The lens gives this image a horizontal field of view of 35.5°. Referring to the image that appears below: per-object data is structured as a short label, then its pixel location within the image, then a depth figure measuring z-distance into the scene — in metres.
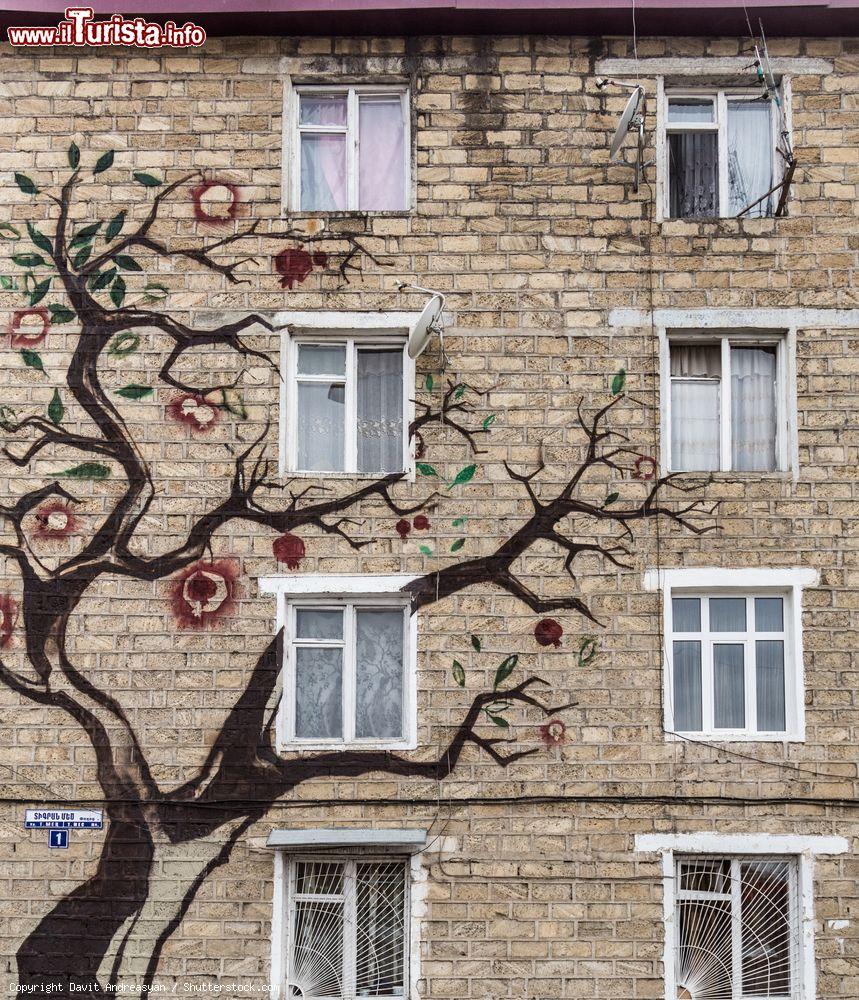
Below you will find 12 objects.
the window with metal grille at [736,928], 10.93
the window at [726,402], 11.73
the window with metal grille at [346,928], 11.02
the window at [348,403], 11.72
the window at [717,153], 12.09
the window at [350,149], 12.09
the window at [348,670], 11.34
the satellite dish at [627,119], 11.09
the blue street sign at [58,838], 11.02
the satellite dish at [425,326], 11.05
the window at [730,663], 11.30
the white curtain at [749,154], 12.11
